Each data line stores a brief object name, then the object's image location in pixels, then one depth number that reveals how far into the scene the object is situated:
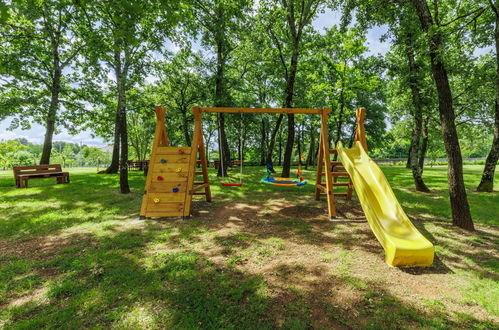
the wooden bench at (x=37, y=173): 10.26
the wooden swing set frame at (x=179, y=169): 6.00
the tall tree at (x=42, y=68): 11.16
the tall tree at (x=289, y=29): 11.57
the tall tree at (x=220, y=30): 10.10
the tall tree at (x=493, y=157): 7.61
